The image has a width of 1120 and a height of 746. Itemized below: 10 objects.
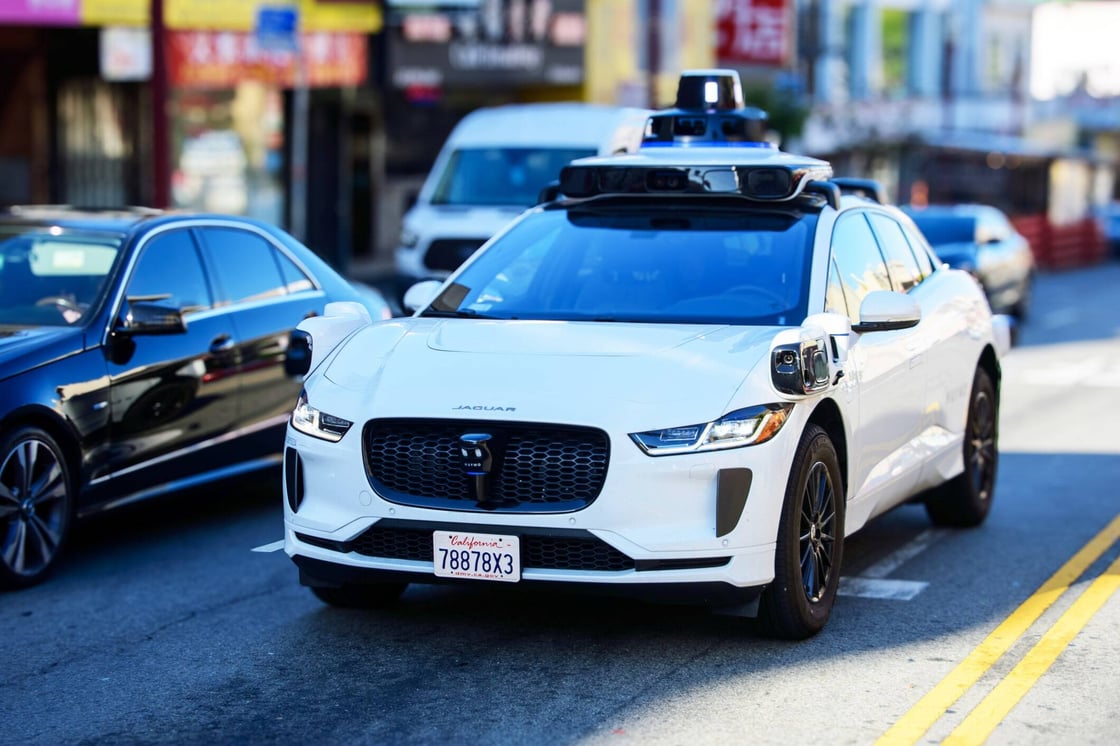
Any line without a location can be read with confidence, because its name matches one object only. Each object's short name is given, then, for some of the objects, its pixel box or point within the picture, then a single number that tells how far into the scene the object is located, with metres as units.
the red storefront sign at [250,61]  22.58
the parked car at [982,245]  20.77
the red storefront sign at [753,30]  33.50
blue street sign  16.77
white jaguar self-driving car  6.04
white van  16.41
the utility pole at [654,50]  27.54
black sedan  7.78
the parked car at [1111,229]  48.44
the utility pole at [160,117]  16.66
